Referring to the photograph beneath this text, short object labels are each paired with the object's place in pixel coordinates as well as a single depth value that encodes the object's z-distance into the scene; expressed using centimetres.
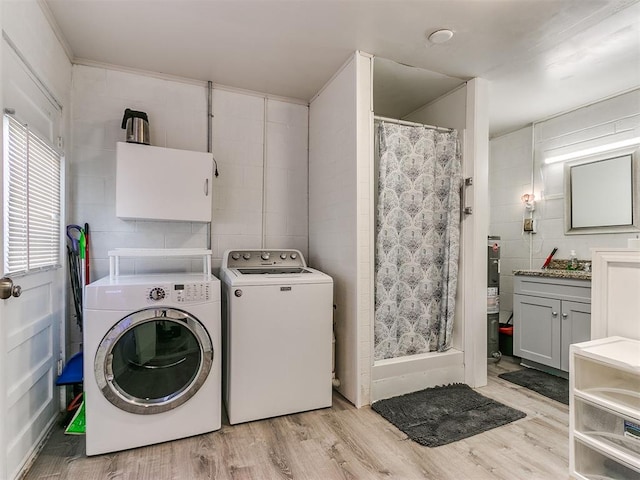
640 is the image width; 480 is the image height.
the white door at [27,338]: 145
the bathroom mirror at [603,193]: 282
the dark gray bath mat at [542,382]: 252
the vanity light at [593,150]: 284
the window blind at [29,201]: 153
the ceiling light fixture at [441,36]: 210
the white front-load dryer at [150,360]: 178
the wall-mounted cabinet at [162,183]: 231
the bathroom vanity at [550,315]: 270
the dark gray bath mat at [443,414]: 199
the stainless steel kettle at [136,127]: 235
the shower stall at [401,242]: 238
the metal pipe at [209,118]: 282
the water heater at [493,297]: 315
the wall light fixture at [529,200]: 358
